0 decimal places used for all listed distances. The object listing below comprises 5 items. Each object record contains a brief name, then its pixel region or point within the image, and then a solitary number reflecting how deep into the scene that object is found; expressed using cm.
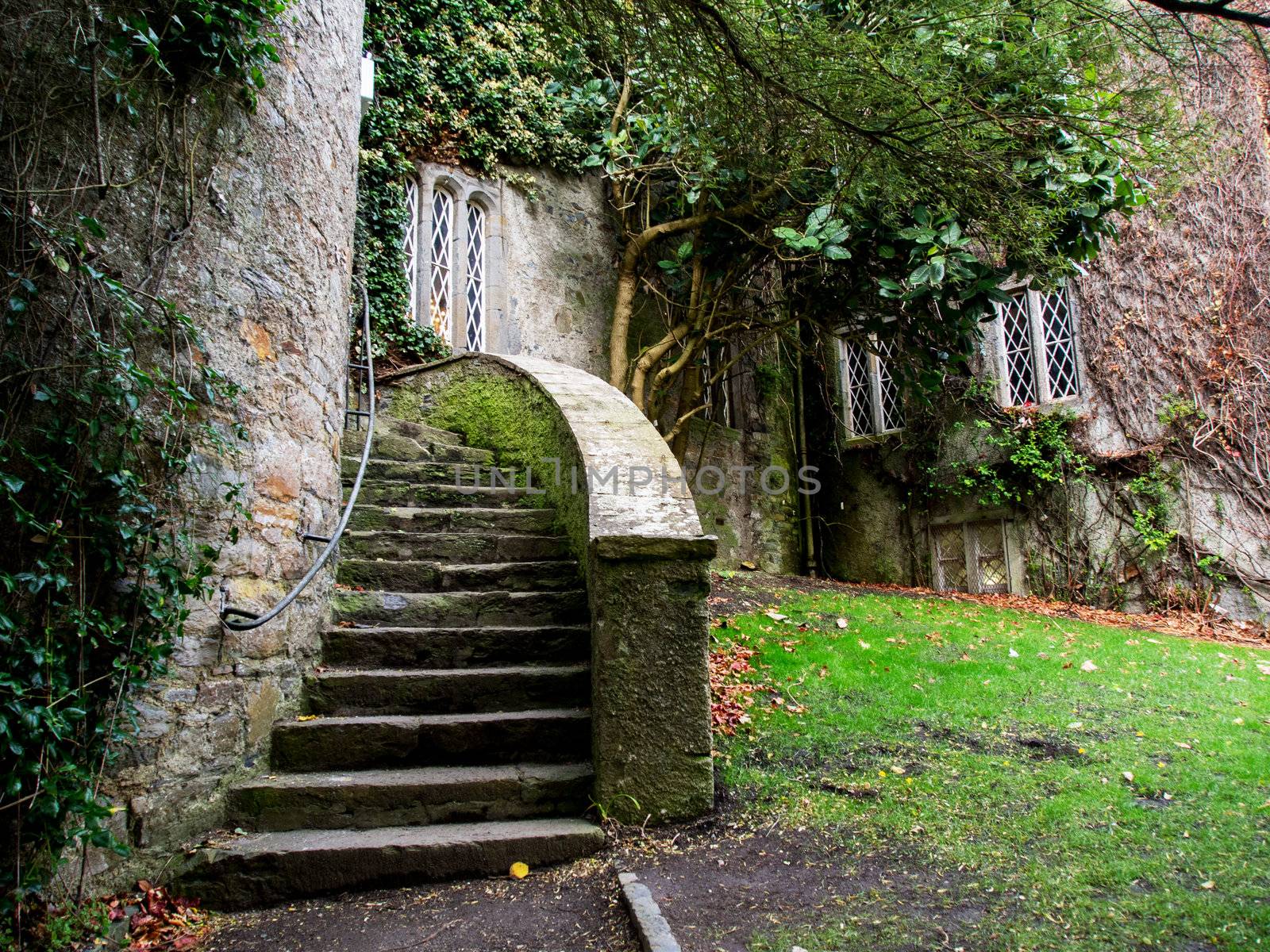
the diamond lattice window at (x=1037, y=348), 878
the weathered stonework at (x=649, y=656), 321
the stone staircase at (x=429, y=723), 298
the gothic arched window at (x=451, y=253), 818
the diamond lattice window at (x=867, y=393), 1012
